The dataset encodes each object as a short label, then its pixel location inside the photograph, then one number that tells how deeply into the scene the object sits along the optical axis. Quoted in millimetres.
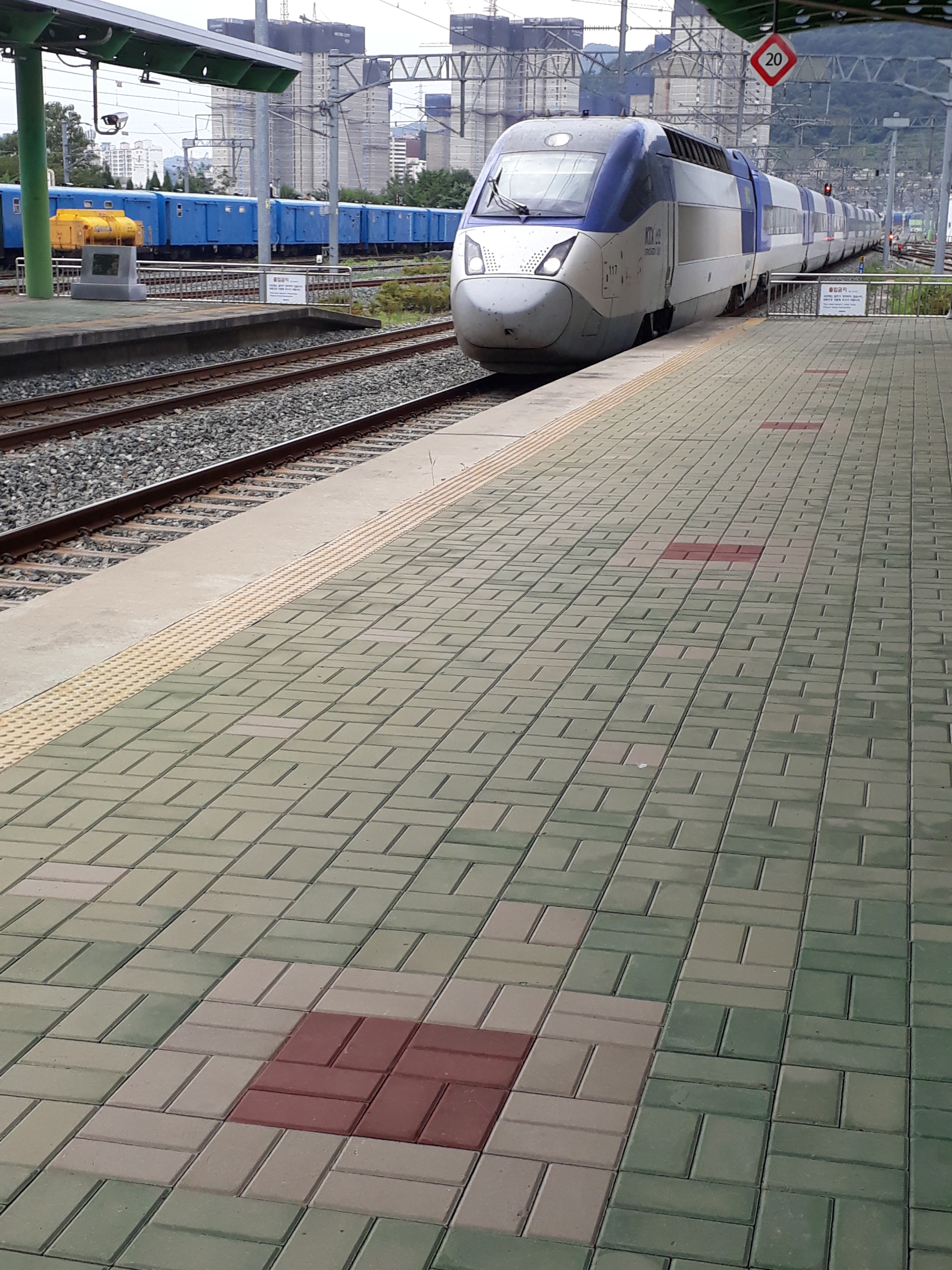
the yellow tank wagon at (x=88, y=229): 33656
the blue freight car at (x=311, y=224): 44031
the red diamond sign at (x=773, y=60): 15109
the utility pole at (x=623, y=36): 27472
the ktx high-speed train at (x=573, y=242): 13797
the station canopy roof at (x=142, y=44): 17453
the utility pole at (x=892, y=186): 35219
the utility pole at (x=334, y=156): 29172
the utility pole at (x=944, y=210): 30359
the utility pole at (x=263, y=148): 25406
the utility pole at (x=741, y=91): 31684
